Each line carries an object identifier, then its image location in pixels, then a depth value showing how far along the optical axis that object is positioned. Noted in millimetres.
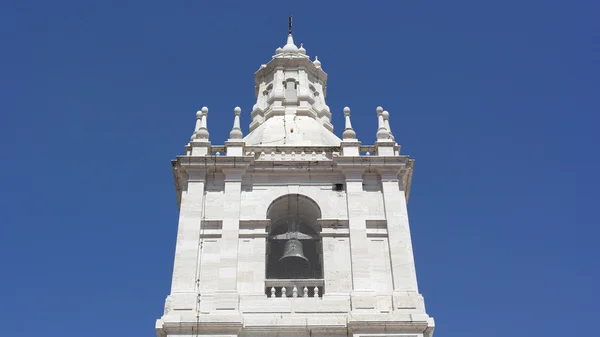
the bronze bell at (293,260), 25391
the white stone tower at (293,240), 22875
